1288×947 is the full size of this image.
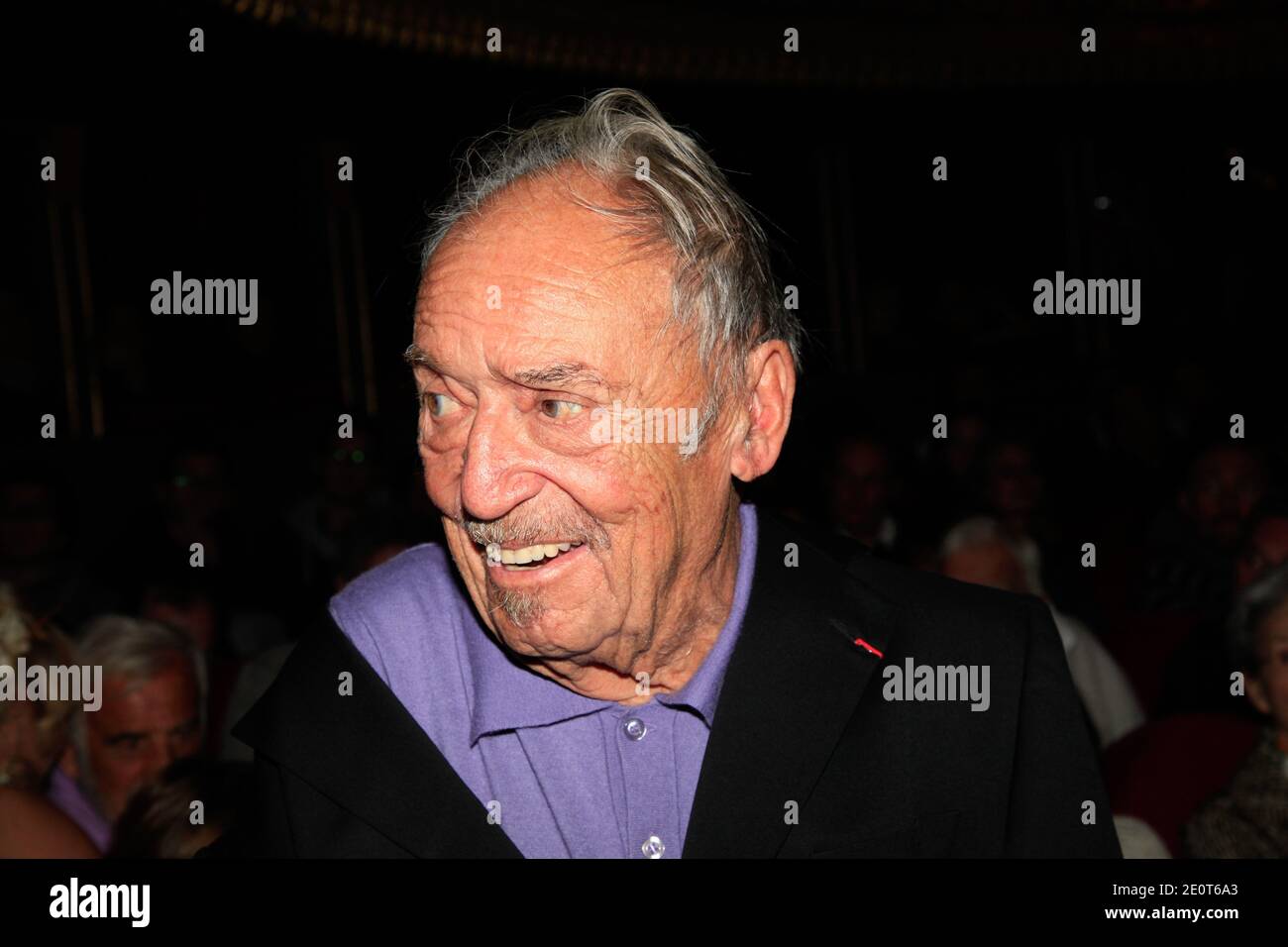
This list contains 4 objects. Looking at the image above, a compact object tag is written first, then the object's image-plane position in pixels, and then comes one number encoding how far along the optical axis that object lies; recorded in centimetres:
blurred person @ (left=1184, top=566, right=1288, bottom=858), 279
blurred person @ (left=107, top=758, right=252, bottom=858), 253
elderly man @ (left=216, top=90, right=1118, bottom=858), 125
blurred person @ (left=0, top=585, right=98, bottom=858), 284
